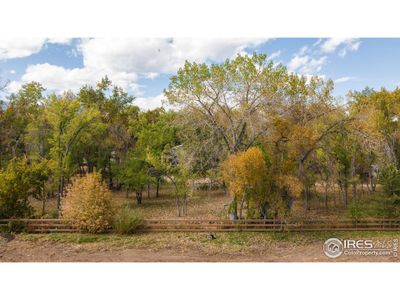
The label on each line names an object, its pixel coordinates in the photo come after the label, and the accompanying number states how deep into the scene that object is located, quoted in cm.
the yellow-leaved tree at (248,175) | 1531
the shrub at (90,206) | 1547
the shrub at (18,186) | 1566
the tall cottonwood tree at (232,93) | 1622
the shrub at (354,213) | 1579
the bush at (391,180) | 1670
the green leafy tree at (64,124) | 2100
